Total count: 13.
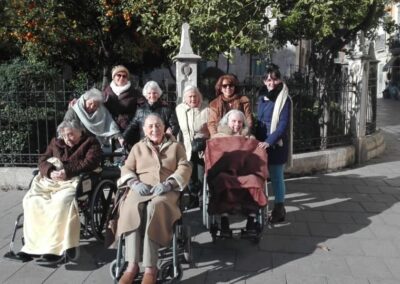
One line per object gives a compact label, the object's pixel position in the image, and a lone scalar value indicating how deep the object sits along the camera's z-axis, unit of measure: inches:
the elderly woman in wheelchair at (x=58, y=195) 153.3
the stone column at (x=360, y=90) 329.1
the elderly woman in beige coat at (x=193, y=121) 199.0
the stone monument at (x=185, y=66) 240.8
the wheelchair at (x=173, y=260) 139.9
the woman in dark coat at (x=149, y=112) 194.5
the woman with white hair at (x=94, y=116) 190.2
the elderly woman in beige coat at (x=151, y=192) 140.5
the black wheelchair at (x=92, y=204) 157.2
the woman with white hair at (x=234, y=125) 178.1
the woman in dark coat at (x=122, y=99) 202.1
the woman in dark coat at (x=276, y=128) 192.2
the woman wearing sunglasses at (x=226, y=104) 191.5
